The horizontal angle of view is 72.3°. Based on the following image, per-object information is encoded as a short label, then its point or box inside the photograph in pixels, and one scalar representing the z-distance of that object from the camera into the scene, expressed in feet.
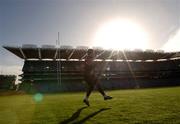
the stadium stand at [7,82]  96.63
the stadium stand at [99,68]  87.59
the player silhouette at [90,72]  15.22
